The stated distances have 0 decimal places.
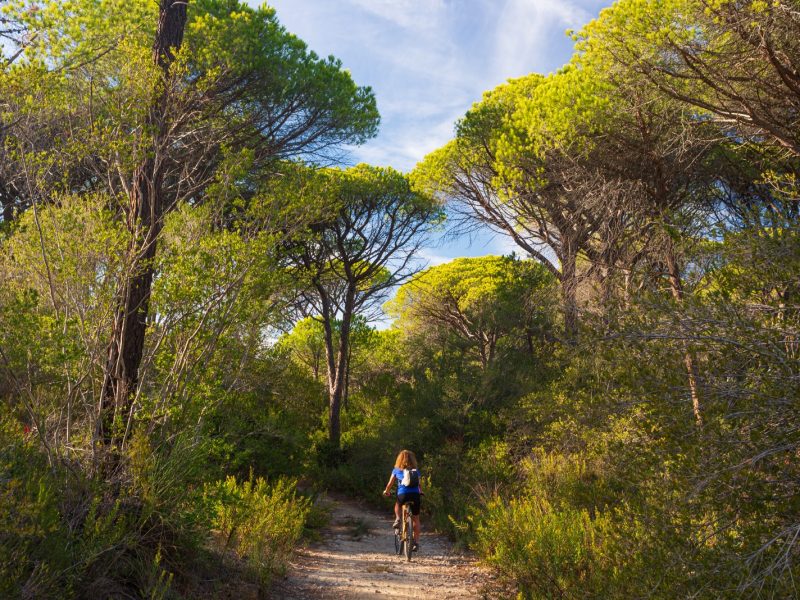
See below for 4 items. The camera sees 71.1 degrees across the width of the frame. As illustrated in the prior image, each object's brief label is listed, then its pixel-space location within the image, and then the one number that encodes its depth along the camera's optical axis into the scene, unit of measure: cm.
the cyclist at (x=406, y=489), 791
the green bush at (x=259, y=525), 551
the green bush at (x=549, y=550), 497
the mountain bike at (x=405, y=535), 770
